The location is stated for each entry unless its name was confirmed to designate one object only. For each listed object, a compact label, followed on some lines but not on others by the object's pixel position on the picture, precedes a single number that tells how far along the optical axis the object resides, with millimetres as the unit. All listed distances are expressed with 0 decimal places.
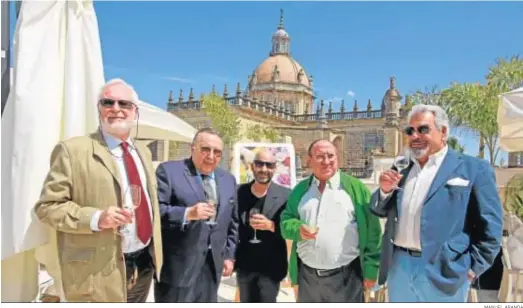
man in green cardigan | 3023
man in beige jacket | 2557
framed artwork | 4672
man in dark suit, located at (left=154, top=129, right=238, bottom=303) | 2984
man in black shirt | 3256
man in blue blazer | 2758
